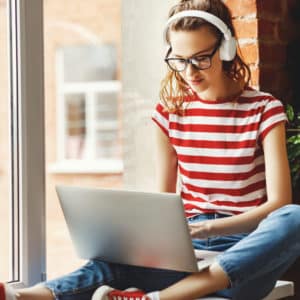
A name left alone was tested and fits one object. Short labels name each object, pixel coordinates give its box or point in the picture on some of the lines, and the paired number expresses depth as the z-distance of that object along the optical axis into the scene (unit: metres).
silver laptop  2.63
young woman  2.66
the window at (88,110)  10.68
